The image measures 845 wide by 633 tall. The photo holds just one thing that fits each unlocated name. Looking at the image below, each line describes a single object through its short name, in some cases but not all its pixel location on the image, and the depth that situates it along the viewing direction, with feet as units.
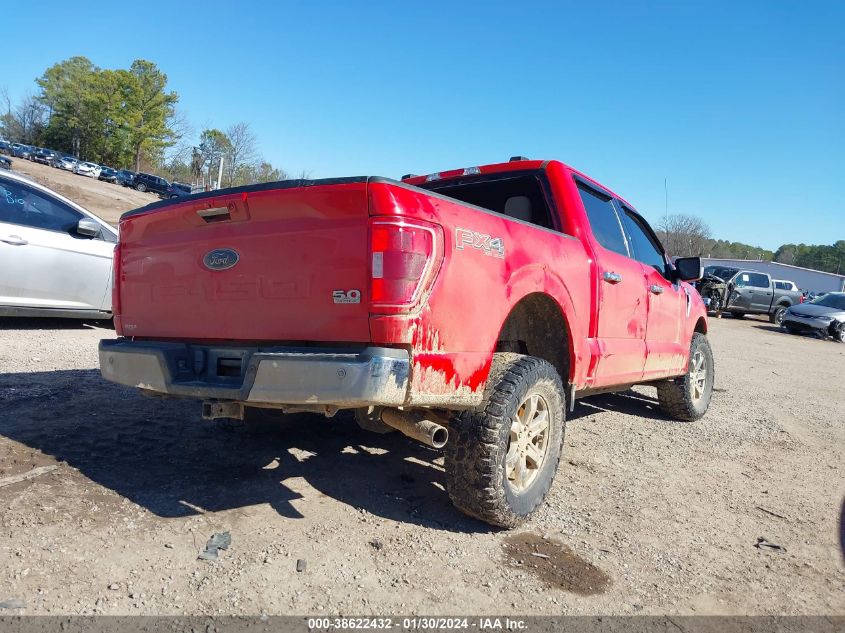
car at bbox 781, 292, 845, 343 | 61.98
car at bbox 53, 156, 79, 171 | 162.71
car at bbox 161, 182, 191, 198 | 145.28
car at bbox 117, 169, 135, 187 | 162.71
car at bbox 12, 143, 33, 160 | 165.35
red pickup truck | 7.72
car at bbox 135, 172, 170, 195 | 158.92
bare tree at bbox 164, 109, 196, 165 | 199.93
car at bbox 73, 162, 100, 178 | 161.89
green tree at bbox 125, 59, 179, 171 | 189.98
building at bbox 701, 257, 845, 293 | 193.98
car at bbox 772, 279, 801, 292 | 79.71
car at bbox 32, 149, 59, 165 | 163.94
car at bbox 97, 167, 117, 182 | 165.48
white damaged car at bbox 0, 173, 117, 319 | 19.44
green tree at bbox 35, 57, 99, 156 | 192.24
